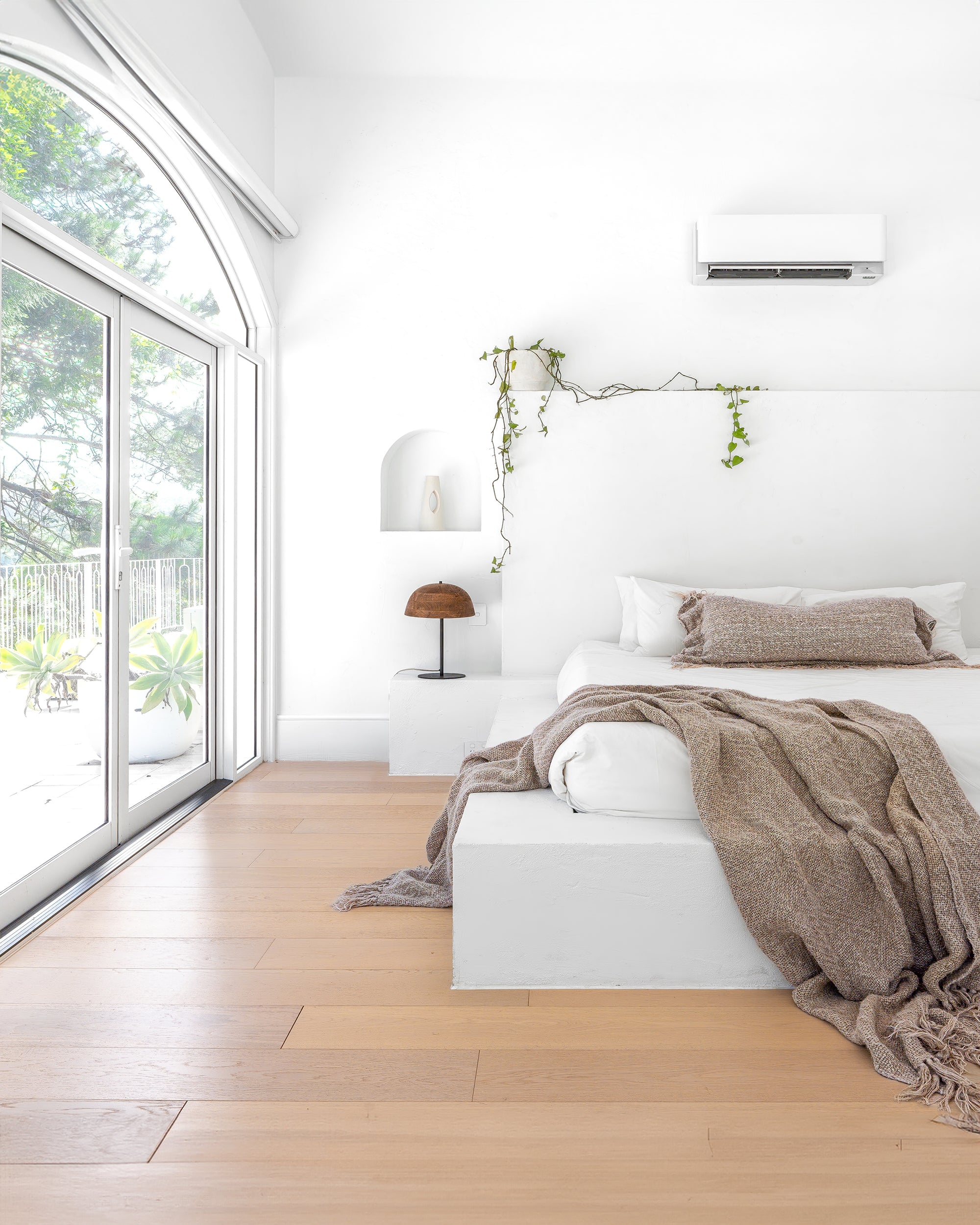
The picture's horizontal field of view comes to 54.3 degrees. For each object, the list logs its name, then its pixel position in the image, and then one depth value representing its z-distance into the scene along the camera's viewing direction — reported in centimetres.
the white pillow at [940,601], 374
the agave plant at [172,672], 343
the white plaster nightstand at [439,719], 410
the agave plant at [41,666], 258
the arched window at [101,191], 254
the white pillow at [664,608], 380
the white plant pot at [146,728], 298
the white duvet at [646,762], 227
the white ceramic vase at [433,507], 448
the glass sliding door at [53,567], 253
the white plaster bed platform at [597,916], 214
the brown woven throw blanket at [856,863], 196
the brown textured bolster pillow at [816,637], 347
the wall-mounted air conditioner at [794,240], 416
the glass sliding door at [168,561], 330
